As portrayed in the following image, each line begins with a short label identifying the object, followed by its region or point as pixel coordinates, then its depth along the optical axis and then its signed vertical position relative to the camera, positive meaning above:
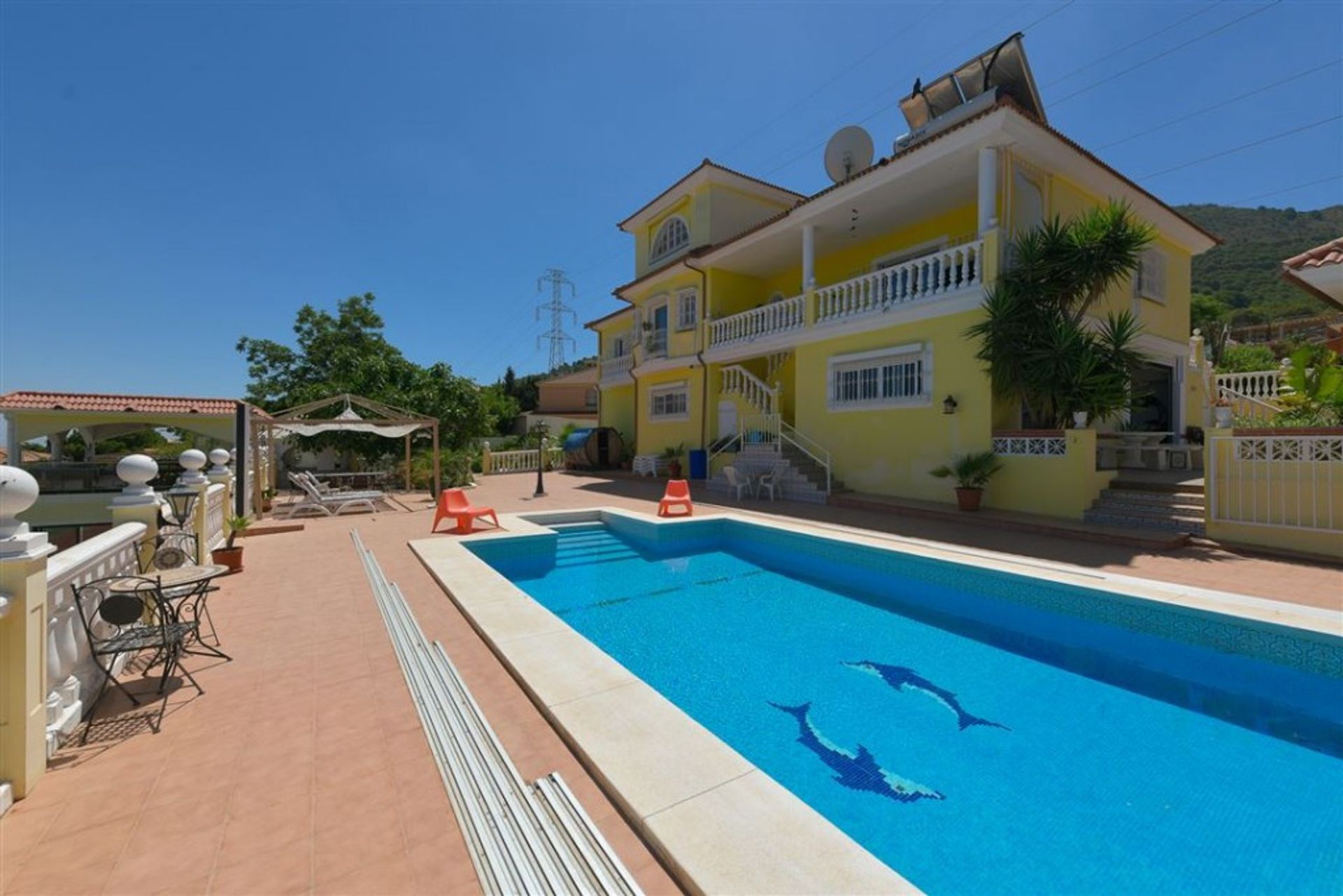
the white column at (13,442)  16.38 +0.27
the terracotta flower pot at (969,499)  10.45 -0.96
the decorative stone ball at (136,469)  4.74 -0.17
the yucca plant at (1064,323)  9.62 +2.44
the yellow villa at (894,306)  10.72 +3.92
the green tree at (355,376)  21.44 +3.69
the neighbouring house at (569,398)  44.41 +4.87
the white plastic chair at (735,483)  14.29 -0.89
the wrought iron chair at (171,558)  4.85 -1.03
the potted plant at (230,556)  7.03 -1.42
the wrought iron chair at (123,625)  3.26 -1.20
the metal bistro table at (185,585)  3.83 -1.01
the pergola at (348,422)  12.81 +0.71
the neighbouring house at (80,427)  16.66 +0.75
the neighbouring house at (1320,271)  6.85 +2.42
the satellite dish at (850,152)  15.91 +9.07
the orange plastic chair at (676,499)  11.11 -1.03
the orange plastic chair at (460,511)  9.68 -1.13
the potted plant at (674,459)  18.72 -0.31
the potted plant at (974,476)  10.45 -0.50
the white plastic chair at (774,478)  14.18 -0.75
